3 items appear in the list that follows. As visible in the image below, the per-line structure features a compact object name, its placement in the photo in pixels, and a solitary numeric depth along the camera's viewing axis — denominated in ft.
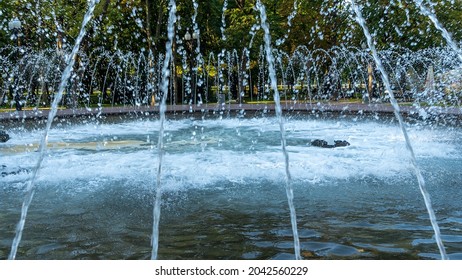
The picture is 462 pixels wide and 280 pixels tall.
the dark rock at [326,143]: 31.06
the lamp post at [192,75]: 88.90
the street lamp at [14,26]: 59.50
